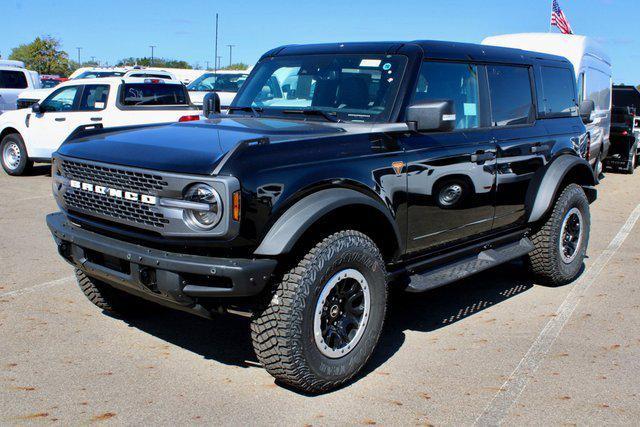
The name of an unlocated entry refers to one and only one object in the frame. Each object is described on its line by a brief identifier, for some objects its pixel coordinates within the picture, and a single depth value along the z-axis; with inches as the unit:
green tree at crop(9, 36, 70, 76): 2503.7
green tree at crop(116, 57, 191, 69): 3019.2
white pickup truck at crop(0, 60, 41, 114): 711.7
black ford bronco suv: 140.8
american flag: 701.3
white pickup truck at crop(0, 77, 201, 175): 469.7
